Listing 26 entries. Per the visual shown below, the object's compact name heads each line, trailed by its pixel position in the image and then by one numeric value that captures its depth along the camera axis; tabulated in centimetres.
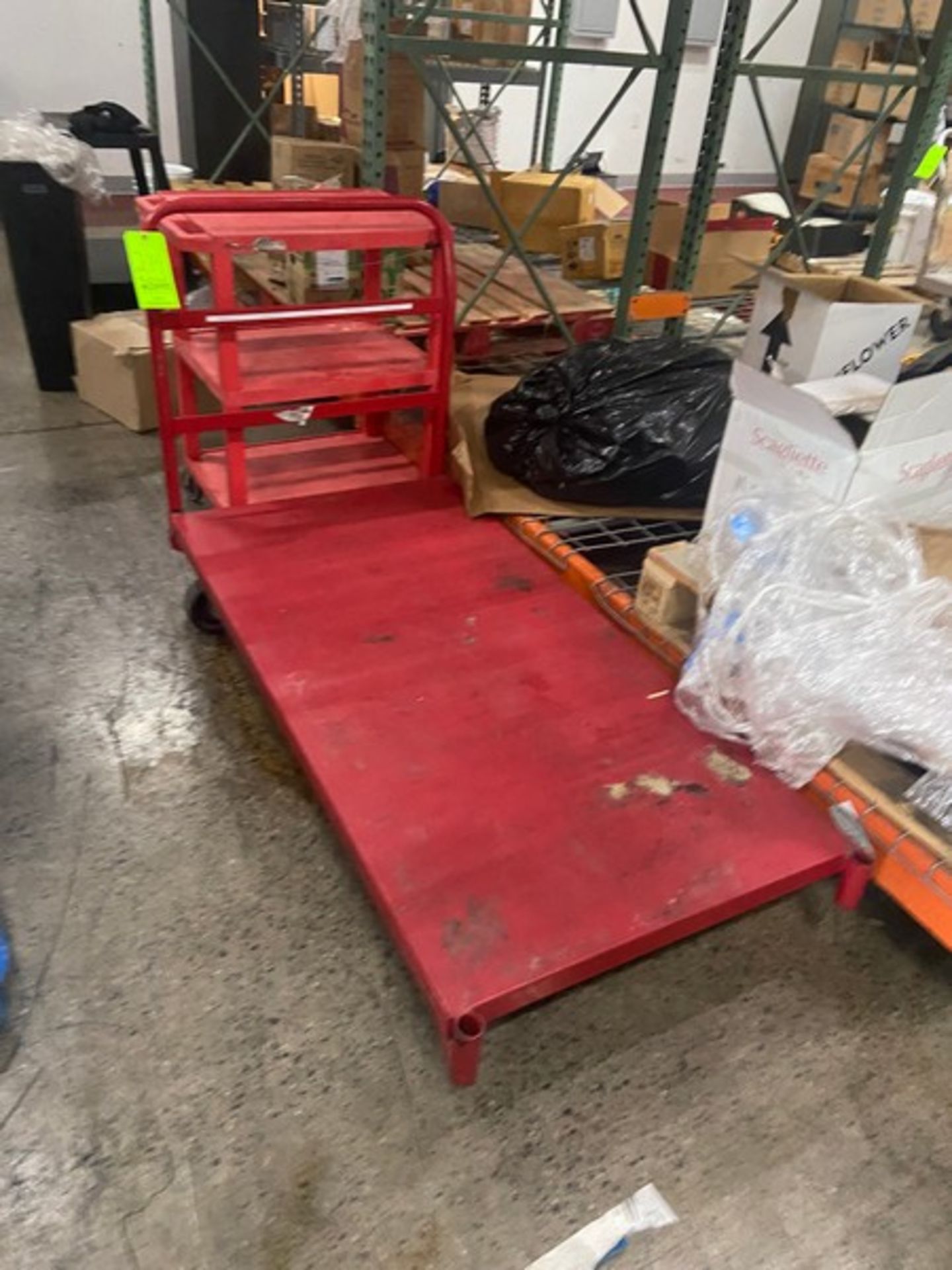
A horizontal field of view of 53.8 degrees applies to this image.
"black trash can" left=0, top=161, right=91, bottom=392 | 322
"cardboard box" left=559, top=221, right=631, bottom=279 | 384
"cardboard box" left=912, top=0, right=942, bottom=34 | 684
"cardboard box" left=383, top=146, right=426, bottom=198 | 335
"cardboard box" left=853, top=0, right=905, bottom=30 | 709
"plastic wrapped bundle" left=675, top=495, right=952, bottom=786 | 153
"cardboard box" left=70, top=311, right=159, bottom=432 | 327
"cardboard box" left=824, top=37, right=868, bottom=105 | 757
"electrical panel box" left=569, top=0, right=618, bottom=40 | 695
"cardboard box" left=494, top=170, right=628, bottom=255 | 412
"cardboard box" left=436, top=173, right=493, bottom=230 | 445
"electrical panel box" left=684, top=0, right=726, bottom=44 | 738
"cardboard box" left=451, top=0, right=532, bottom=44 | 477
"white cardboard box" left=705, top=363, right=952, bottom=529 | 160
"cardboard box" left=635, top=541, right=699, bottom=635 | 188
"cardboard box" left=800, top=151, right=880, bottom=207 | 702
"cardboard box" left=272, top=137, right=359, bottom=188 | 326
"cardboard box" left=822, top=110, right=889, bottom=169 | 712
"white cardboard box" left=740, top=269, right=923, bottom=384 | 229
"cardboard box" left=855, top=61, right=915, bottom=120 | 685
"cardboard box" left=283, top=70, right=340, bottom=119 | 625
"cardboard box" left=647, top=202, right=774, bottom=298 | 399
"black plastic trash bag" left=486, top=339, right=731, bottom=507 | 221
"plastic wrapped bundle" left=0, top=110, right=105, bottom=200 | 319
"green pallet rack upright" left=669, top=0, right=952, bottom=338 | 303
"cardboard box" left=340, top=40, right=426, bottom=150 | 324
